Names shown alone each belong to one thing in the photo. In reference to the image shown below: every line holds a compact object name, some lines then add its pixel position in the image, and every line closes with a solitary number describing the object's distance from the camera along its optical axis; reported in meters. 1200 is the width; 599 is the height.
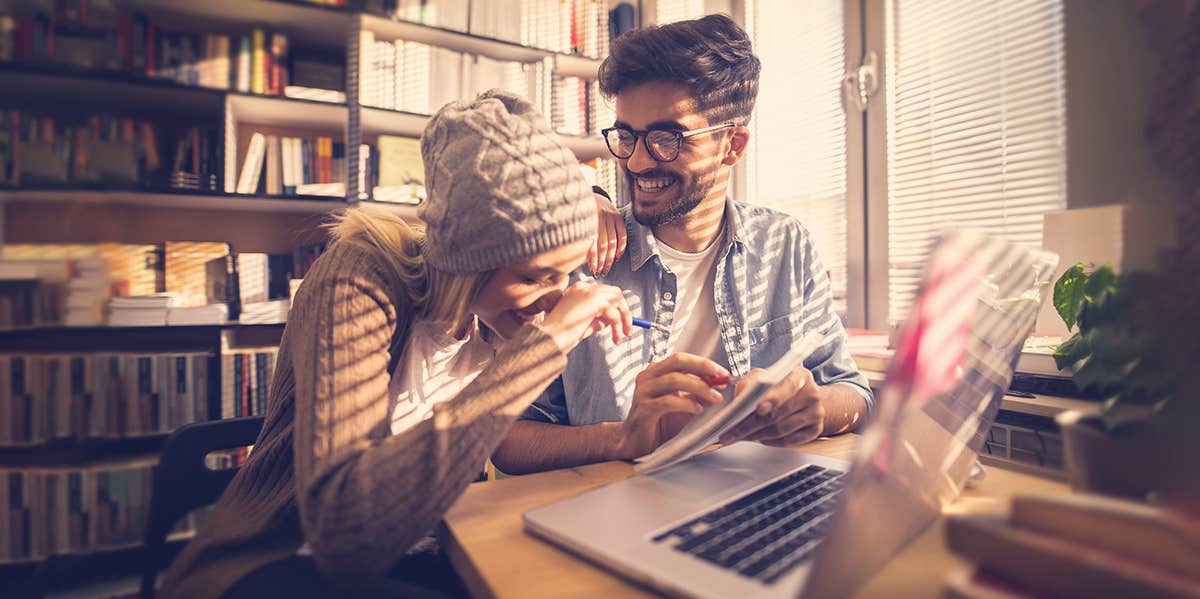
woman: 0.62
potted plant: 0.49
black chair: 0.93
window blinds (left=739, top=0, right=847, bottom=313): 2.21
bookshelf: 1.86
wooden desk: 0.47
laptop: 0.35
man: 1.21
